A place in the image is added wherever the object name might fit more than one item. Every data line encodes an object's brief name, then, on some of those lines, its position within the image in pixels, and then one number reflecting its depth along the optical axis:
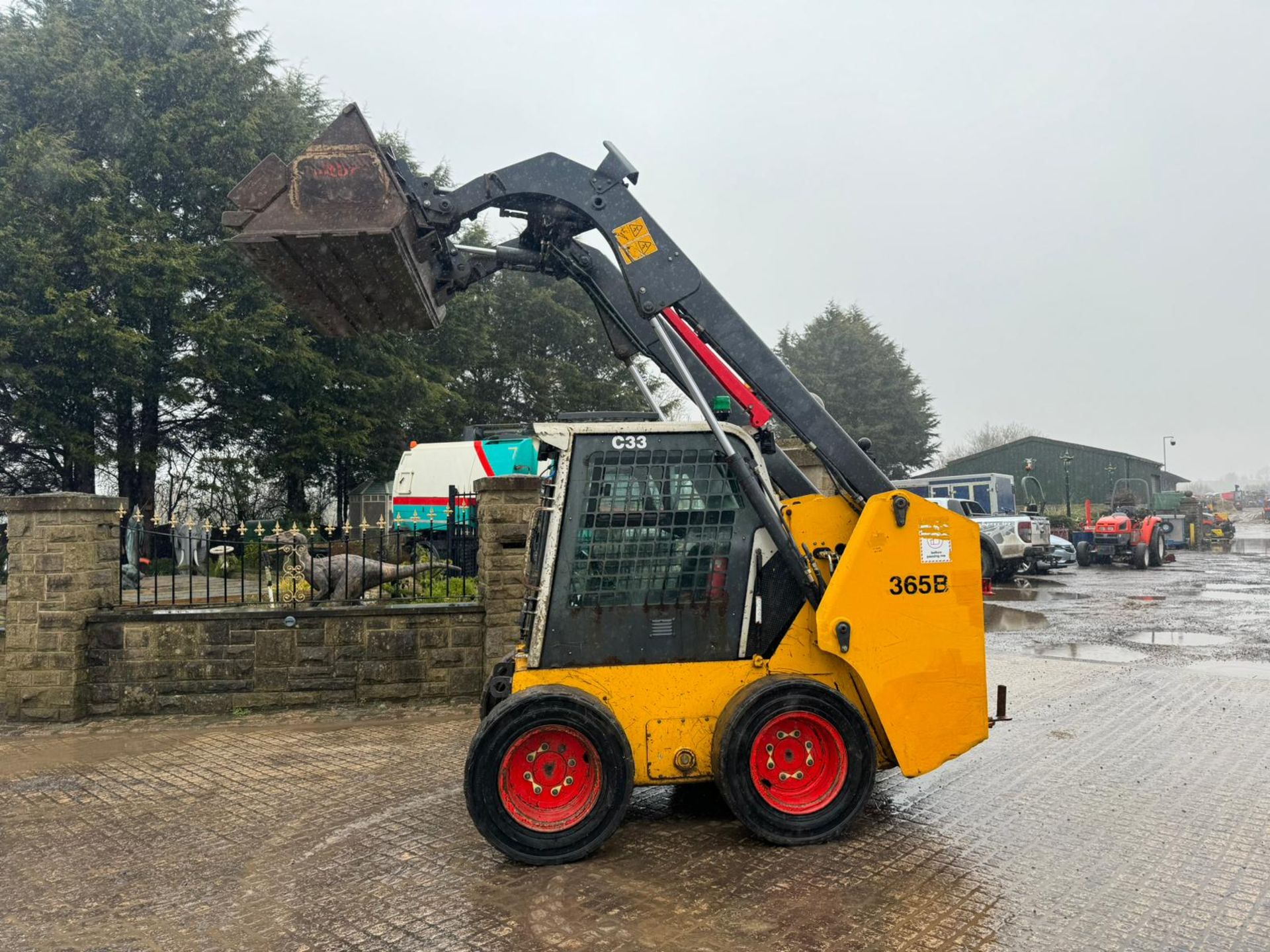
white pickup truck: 21.41
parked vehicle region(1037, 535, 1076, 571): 24.19
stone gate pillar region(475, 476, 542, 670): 8.66
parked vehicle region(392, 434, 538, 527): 17.94
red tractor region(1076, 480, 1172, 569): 25.23
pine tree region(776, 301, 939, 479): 47.16
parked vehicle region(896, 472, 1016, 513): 30.12
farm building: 45.28
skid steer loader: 4.69
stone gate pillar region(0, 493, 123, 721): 8.14
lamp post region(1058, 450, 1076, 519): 36.84
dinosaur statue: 9.22
